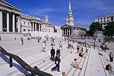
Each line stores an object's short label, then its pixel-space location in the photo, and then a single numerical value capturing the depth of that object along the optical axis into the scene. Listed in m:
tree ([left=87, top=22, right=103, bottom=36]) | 76.53
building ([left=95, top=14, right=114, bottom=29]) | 81.54
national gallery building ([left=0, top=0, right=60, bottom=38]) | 26.25
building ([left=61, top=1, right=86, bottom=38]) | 86.12
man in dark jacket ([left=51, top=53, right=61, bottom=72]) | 6.62
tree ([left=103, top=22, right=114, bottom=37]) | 58.03
